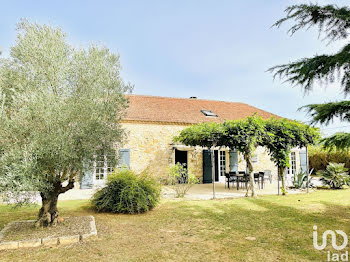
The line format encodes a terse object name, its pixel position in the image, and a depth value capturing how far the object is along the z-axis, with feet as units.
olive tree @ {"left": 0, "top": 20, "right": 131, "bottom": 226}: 14.78
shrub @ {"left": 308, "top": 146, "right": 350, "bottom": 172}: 65.05
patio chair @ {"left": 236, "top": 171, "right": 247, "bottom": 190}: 39.46
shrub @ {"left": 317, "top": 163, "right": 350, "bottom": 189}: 42.92
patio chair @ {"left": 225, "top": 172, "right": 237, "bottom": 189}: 41.66
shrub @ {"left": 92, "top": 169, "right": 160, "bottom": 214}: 24.30
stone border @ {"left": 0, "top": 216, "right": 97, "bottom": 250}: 15.02
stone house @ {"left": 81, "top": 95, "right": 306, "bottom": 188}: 47.32
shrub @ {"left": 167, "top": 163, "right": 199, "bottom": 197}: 33.55
